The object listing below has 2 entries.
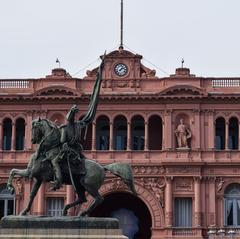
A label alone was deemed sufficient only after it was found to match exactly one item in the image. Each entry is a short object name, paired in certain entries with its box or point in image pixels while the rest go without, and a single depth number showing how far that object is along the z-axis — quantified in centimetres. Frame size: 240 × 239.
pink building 5406
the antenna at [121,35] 5938
